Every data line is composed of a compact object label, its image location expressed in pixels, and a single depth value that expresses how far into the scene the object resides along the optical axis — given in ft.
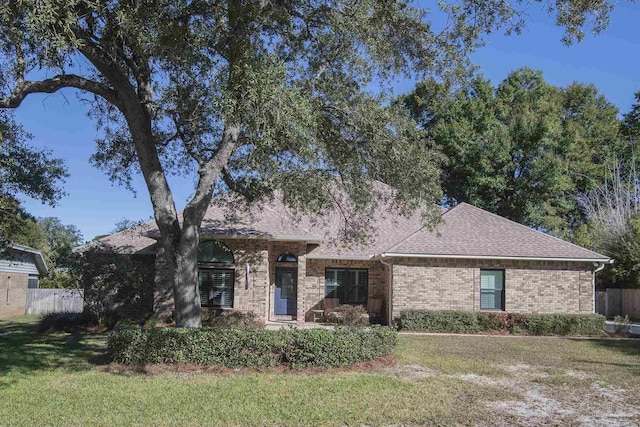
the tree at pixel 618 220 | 90.53
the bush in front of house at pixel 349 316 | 67.15
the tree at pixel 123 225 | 65.02
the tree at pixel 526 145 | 107.65
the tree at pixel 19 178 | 44.39
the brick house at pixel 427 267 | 67.82
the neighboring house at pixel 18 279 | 90.63
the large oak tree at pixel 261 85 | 31.32
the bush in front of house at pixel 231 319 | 63.09
